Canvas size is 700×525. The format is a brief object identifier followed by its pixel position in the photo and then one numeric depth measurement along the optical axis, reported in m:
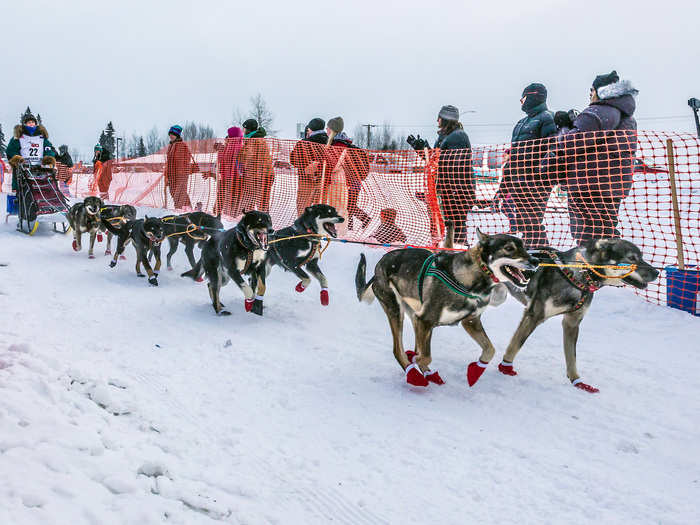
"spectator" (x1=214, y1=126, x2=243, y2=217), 9.21
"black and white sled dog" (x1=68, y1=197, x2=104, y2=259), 8.05
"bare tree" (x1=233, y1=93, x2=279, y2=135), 38.62
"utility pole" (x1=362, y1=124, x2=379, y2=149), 48.12
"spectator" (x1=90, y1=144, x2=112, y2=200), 15.94
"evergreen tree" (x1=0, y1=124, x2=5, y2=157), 59.07
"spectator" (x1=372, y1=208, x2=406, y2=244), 7.17
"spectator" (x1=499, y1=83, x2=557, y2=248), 5.31
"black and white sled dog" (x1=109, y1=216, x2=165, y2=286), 6.52
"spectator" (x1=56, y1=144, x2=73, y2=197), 14.89
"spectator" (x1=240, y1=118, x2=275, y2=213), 8.66
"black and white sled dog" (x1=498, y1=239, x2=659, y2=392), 3.03
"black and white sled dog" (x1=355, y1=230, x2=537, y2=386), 2.88
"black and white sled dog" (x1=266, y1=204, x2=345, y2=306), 5.50
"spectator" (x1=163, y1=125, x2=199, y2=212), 10.95
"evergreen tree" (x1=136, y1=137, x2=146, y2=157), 67.94
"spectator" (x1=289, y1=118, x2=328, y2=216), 7.70
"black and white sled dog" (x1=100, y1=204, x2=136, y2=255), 7.36
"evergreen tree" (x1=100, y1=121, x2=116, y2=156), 66.12
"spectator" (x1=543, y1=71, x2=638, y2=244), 4.55
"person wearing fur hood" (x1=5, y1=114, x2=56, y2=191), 9.84
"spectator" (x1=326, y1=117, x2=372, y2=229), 7.53
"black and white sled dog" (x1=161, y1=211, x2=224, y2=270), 6.59
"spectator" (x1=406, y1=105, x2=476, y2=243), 6.02
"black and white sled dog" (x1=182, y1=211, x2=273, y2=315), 4.84
